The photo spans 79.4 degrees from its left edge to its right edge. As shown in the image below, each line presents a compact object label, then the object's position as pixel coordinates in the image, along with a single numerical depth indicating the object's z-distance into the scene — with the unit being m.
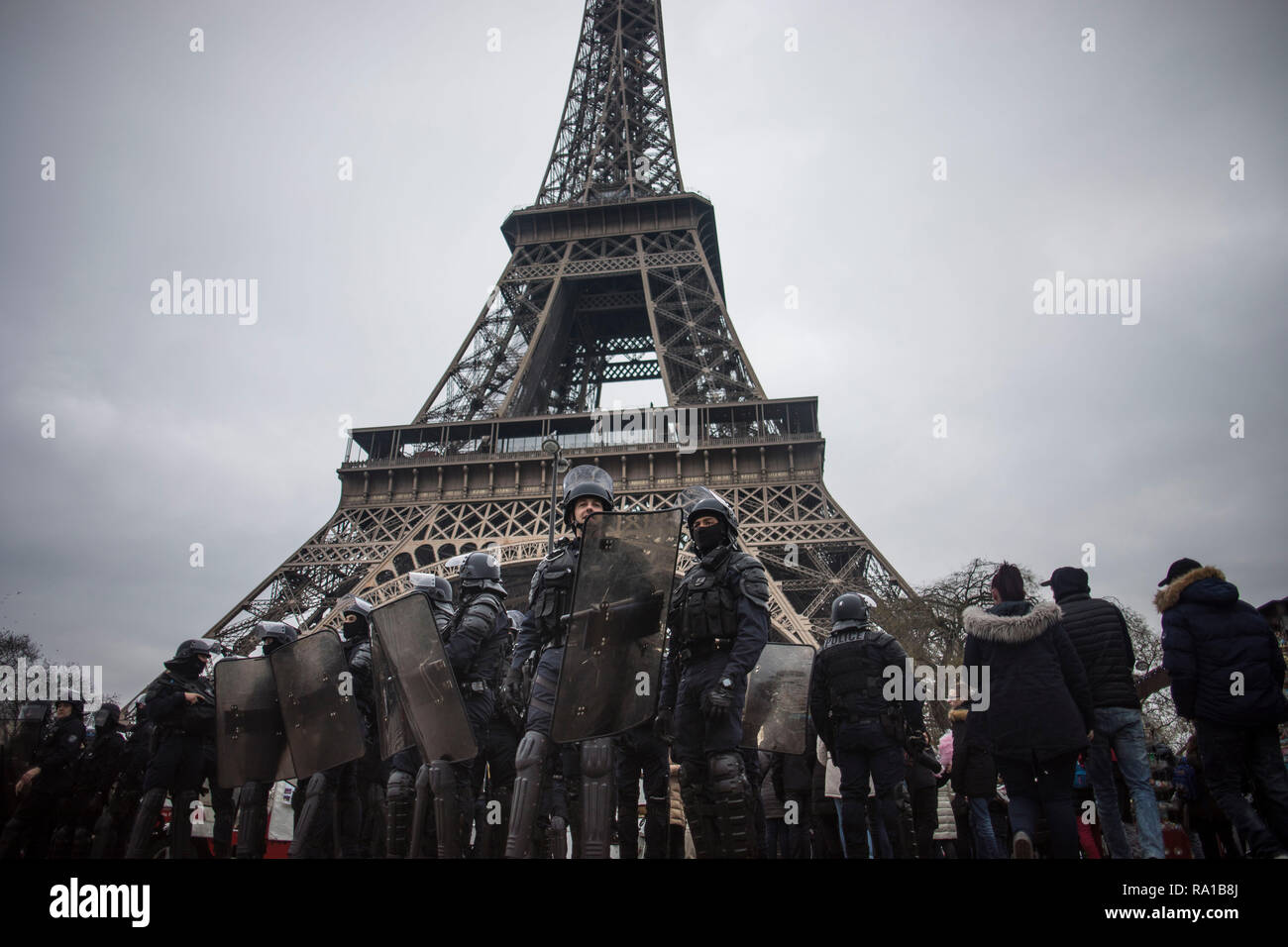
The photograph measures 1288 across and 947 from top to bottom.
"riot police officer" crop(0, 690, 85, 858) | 6.93
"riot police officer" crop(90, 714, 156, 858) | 7.80
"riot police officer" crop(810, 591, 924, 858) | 5.27
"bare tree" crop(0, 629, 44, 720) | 36.70
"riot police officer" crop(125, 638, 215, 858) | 6.44
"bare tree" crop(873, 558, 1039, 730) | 19.45
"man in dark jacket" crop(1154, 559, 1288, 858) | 4.37
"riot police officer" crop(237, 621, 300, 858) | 5.87
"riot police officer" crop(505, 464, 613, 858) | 4.35
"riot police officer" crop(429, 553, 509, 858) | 4.90
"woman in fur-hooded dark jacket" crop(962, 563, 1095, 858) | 4.30
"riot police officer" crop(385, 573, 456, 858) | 4.99
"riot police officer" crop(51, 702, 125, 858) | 7.39
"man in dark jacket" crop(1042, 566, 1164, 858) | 4.80
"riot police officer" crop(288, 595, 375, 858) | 5.54
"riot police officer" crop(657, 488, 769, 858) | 4.27
